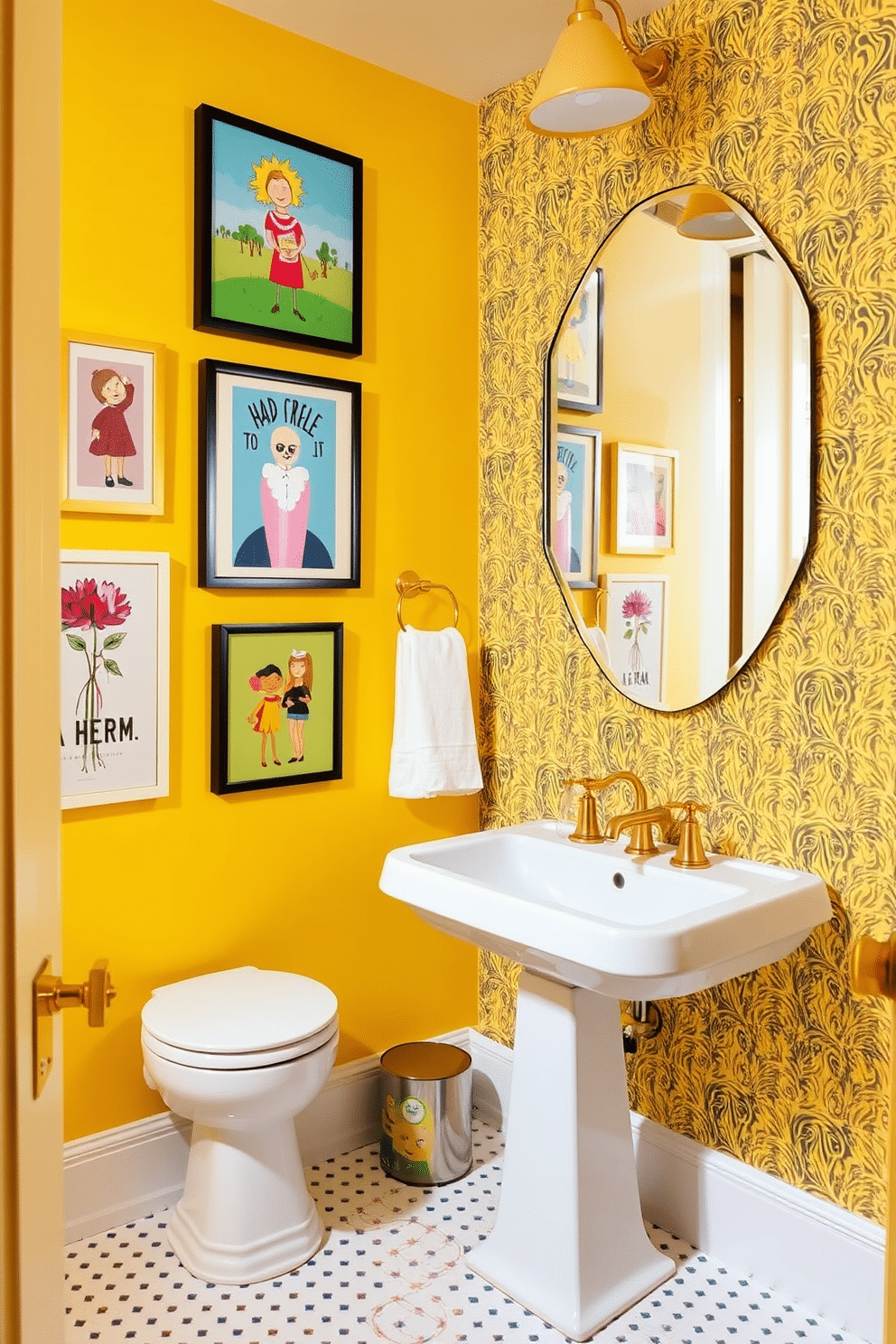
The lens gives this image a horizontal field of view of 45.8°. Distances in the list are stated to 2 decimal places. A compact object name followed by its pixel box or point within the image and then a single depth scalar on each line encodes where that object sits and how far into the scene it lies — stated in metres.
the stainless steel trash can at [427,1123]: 2.35
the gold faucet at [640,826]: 2.08
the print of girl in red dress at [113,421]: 2.08
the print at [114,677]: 2.06
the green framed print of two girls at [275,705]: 2.28
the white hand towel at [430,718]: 2.49
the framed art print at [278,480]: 2.25
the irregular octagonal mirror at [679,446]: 2.02
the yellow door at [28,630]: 0.68
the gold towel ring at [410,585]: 2.59
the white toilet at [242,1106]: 1.91
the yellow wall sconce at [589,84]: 1.86
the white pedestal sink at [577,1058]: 1.77
